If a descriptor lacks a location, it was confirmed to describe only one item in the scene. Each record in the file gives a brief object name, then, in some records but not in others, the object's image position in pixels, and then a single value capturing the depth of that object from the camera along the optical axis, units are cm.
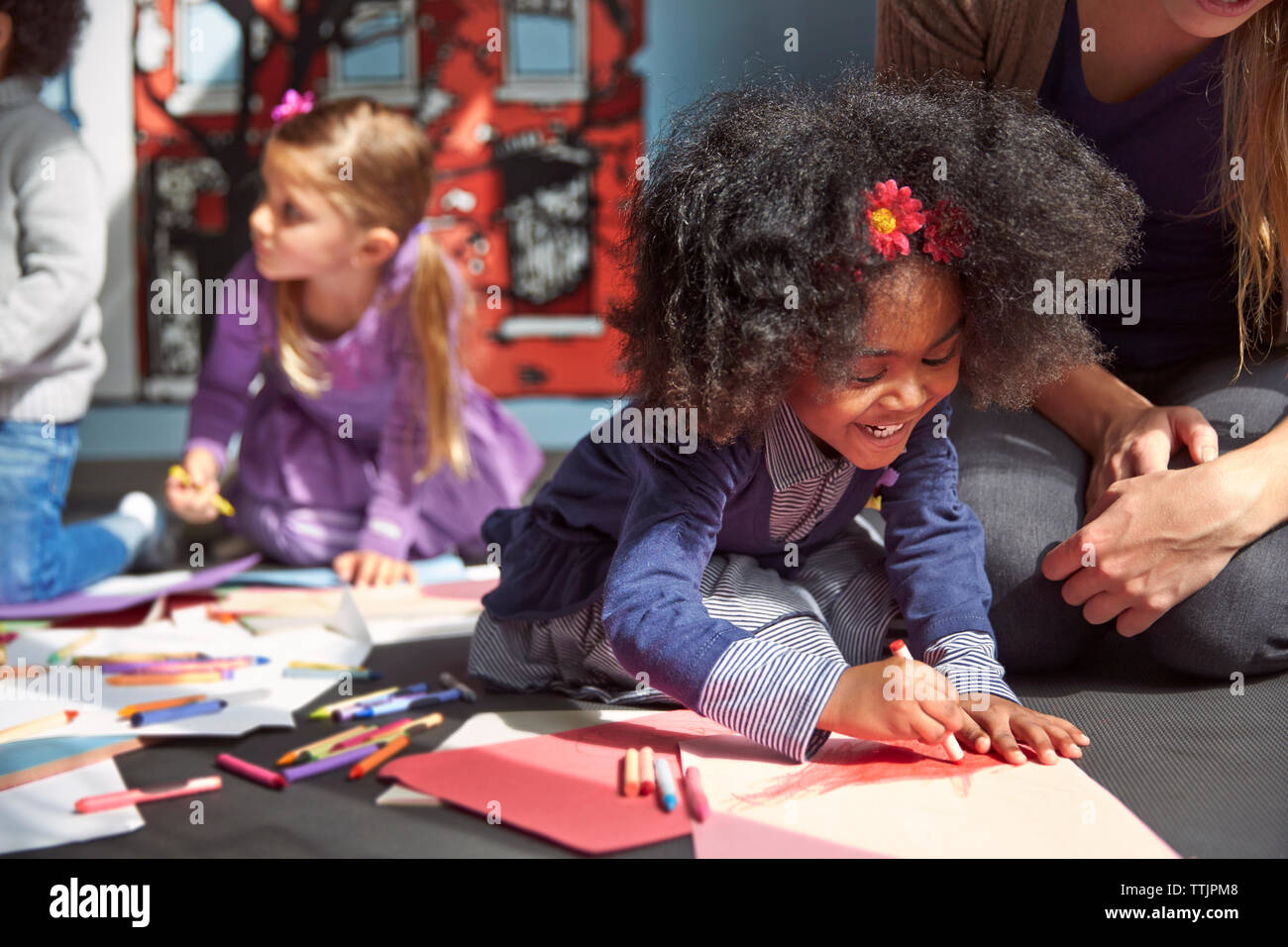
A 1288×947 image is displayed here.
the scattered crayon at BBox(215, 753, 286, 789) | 111
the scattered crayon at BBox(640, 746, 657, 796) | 106
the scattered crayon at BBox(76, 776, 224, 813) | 106
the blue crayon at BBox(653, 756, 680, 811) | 102
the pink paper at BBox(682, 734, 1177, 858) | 94
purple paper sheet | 178
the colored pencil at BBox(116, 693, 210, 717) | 131
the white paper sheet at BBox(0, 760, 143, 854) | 100
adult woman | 126
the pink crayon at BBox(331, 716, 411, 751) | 120
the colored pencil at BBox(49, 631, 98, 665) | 155
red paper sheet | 99
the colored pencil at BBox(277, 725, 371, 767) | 116
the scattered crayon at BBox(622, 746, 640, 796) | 105
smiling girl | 100
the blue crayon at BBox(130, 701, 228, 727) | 127
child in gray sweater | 188
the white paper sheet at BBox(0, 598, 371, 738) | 128
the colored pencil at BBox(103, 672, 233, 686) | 144
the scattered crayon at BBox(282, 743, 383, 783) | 113
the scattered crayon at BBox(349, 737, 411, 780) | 112
